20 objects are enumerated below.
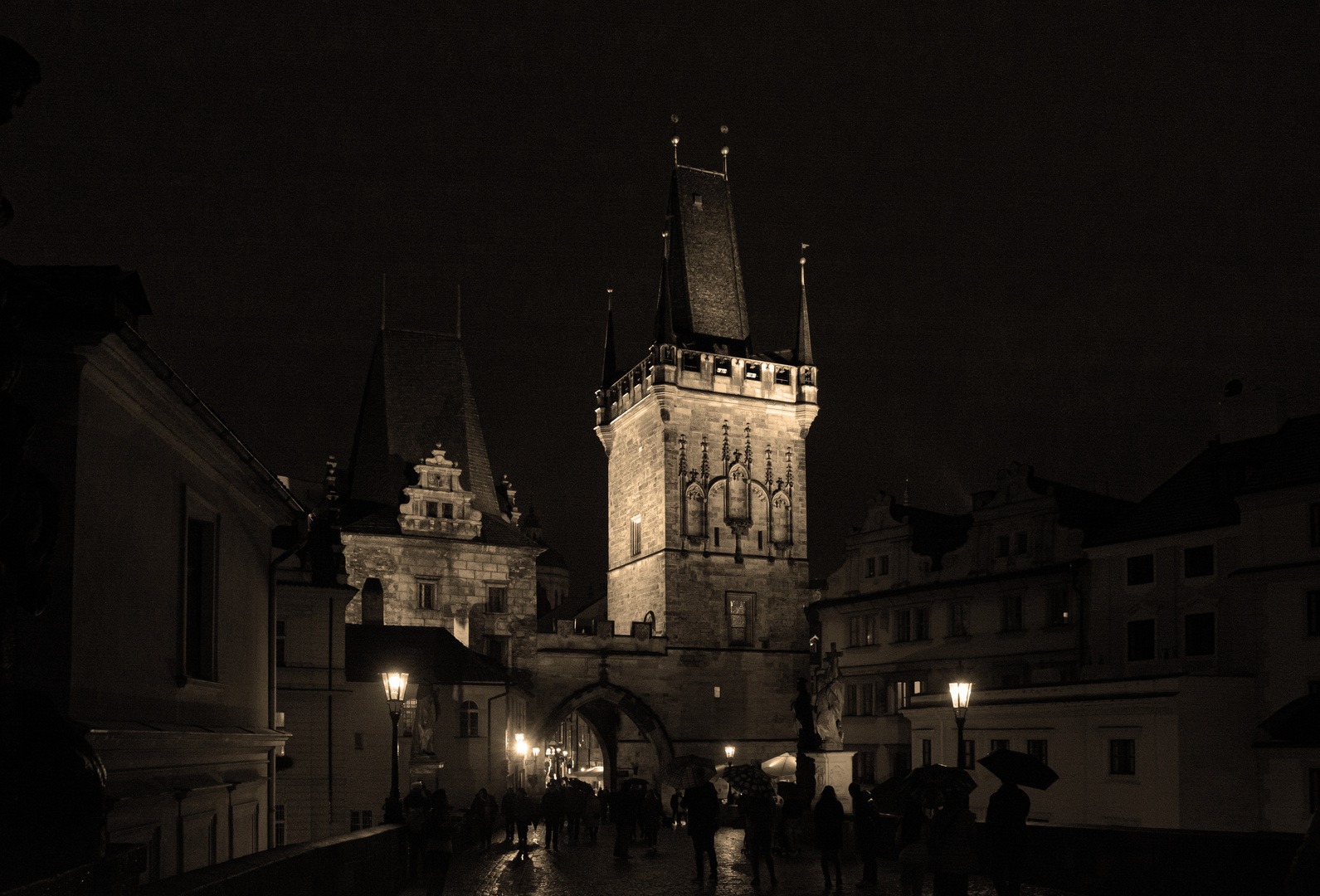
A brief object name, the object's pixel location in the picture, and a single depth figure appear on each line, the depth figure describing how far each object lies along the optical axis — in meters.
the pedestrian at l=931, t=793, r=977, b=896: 11.85
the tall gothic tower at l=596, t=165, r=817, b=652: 55.28
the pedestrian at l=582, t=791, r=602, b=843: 30.61
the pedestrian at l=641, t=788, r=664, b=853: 27.86
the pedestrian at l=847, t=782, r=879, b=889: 18.14
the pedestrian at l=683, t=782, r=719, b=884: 17.78
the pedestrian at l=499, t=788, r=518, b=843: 26.93
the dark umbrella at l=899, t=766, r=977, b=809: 15.81
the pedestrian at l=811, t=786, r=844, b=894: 17.45
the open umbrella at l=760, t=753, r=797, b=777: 35.81
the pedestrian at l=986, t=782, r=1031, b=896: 11.41
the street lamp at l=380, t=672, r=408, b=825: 20.19
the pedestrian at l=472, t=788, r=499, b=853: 28.17
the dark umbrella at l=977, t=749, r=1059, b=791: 12.05
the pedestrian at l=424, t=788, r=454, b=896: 15.53
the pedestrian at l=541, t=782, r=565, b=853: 27.53
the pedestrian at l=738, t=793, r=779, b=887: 18.09
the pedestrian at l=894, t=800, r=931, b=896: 13.98
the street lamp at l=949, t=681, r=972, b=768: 21.56
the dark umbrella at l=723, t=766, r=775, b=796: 23.15
